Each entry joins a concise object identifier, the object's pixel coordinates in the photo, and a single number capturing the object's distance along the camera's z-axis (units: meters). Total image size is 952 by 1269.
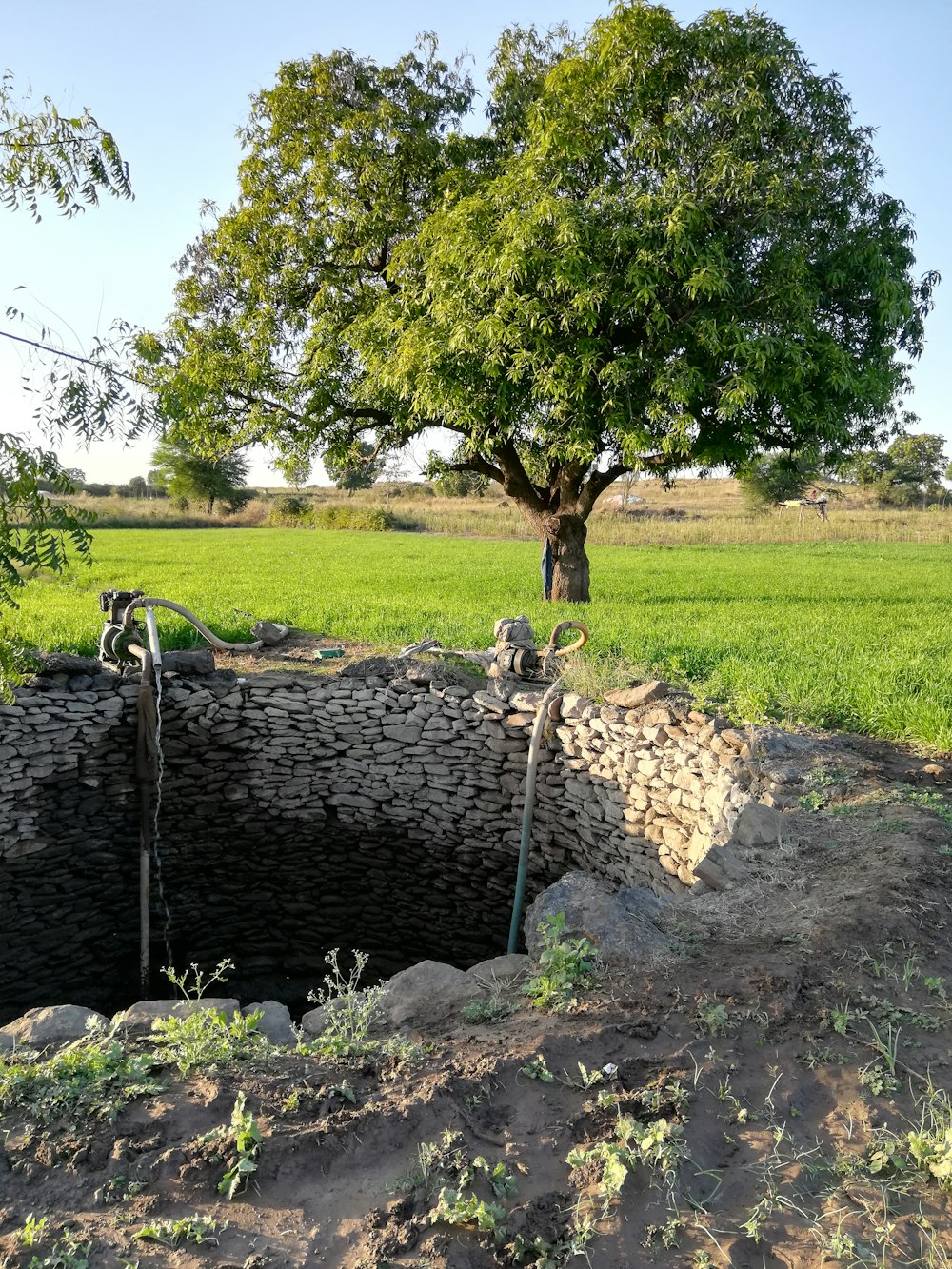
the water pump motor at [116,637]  7.35
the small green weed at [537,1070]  2.54
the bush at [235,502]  48.25
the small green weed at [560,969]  2.97
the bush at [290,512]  37.70
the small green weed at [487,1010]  2.97
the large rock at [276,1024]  2.92
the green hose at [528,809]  6.22
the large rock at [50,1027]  2.89
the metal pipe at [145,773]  6.91
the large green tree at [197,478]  44.19
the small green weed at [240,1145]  2.15
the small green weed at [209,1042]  2.62
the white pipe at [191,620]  7.34
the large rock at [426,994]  3.06
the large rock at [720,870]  3.98
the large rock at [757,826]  4.24
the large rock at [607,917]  3.23
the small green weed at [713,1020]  2.70
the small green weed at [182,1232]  1.99
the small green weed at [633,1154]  2.08
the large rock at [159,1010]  2.95
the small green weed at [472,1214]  1.99
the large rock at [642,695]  6.18
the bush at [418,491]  51.74
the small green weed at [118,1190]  2.13
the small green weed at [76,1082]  2.43
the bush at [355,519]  34.09
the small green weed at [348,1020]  2.72
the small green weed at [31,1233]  1.96
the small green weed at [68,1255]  1.91
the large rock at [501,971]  3.26
